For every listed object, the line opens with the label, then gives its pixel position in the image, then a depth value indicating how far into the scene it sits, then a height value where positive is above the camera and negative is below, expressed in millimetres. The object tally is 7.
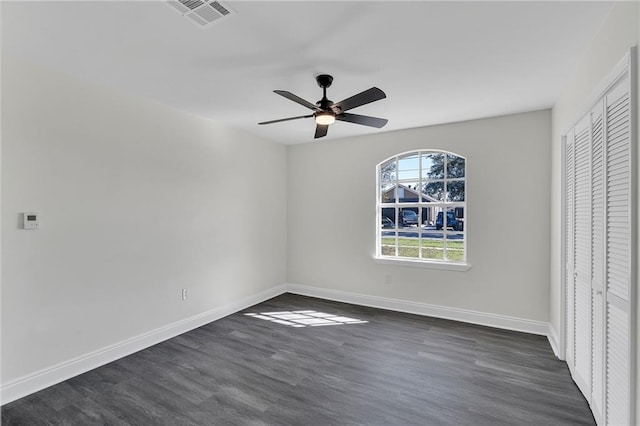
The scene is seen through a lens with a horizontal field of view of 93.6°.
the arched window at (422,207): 4016 +87
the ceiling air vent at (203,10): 1671 +1165
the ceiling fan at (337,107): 2191 +851
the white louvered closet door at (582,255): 2129 -313
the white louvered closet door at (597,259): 1851 -286
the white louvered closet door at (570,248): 2518 -289
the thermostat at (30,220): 2320 -71
